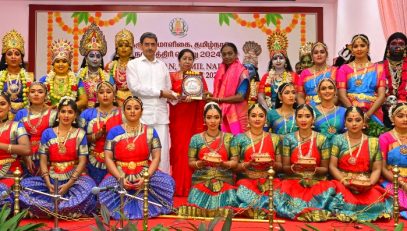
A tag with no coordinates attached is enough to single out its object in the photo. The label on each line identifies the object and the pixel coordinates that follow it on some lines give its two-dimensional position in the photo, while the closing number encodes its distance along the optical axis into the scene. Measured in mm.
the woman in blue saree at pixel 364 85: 6676
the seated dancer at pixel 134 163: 5992
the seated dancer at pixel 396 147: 6137
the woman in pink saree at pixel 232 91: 7242
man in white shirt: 6922
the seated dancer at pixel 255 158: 6098
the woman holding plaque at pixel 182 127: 7352
